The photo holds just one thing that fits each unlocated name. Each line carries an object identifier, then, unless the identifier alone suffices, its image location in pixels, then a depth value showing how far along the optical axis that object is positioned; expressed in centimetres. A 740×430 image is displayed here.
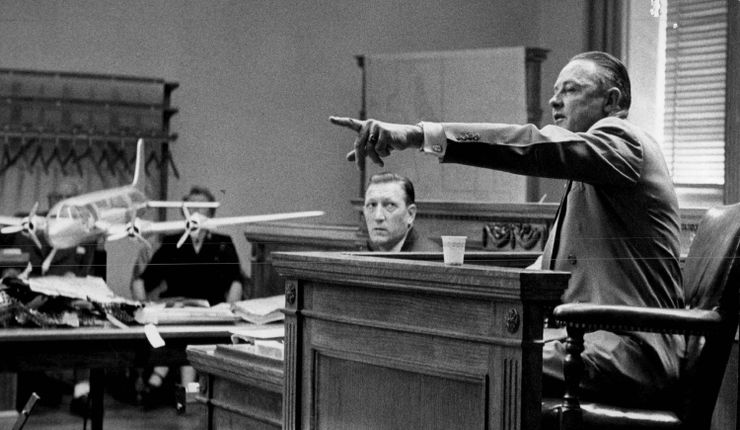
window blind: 664
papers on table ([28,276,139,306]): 430
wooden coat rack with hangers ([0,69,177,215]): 867
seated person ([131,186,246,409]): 497
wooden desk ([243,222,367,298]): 674
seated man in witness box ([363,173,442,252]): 468
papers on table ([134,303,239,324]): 450
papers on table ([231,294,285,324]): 454
